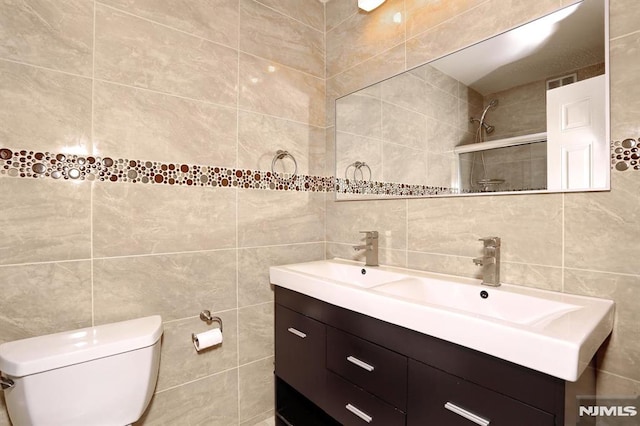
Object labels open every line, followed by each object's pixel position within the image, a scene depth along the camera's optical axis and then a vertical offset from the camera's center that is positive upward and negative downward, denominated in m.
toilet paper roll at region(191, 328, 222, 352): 1.44 -0.58
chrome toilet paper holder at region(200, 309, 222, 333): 1.52 -0.50
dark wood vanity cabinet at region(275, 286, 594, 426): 0.78 -0.52
